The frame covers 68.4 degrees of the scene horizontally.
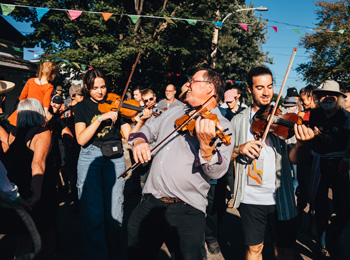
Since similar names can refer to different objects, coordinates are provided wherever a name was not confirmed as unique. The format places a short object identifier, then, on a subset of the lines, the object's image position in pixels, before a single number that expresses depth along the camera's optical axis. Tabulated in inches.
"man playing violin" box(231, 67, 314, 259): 90.0
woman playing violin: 108.1
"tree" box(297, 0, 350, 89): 698.2
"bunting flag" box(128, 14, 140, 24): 294.7
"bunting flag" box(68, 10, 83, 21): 287.3
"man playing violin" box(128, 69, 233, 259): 73.5
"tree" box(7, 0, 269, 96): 450.6
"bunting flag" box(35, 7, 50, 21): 271.4
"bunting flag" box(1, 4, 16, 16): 256.9
